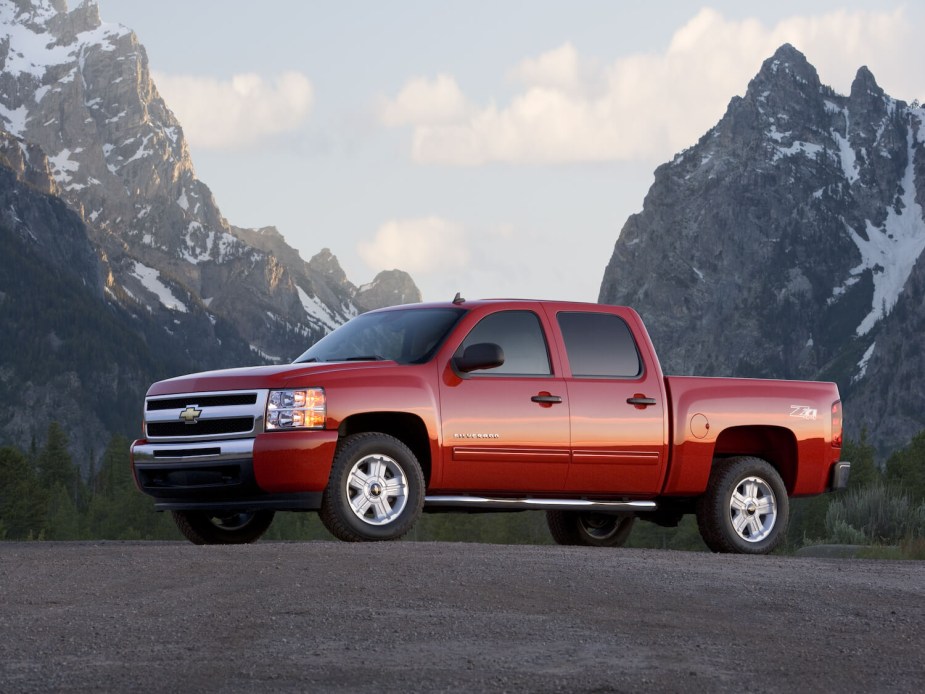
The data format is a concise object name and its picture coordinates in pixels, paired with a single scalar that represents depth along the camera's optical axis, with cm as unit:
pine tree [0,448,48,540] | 10369
